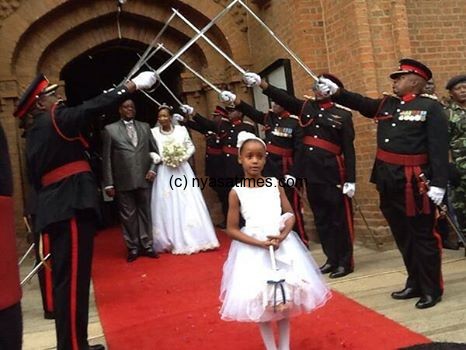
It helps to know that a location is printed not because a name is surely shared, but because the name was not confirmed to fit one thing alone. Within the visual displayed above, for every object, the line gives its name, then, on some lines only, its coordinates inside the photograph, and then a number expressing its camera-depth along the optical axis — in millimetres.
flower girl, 2816
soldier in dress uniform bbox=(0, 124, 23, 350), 1789
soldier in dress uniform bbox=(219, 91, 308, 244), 5809
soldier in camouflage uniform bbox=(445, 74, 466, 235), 5367
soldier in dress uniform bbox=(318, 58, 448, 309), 3807
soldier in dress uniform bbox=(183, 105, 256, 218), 7484
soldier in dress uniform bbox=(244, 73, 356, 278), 5008
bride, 6734
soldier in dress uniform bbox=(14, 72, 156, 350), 3180
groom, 6391
